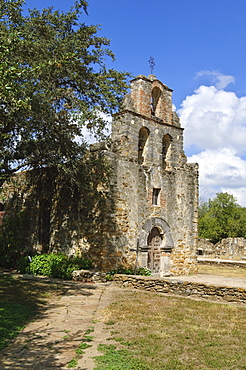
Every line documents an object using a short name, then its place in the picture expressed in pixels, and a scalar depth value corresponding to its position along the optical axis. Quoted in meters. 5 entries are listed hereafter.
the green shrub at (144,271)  15.20
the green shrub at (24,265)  14.98
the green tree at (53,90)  11.22
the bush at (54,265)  13.94
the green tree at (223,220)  46.62
